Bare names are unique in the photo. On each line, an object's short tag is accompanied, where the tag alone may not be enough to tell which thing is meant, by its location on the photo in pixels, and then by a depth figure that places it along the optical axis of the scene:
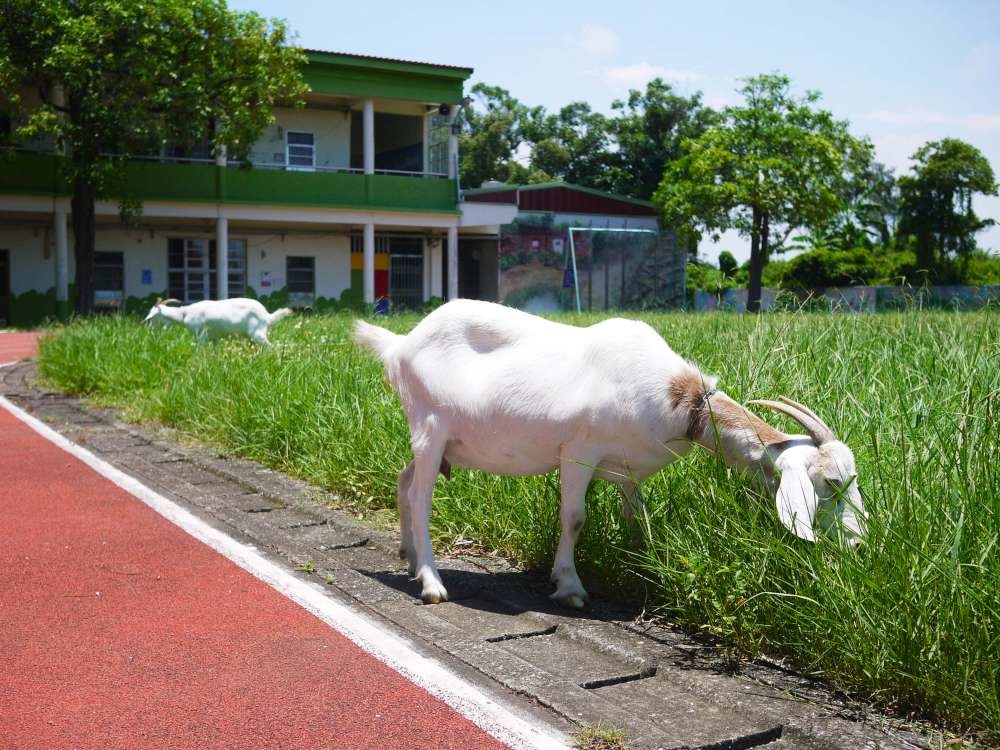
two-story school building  28.28
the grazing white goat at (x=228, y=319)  13.07
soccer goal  36.78
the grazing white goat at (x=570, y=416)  4.17
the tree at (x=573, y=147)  53.34
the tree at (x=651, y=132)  50.88
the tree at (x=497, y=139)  55.12
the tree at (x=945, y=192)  39.38
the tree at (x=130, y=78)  22.91
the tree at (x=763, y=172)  36.34
